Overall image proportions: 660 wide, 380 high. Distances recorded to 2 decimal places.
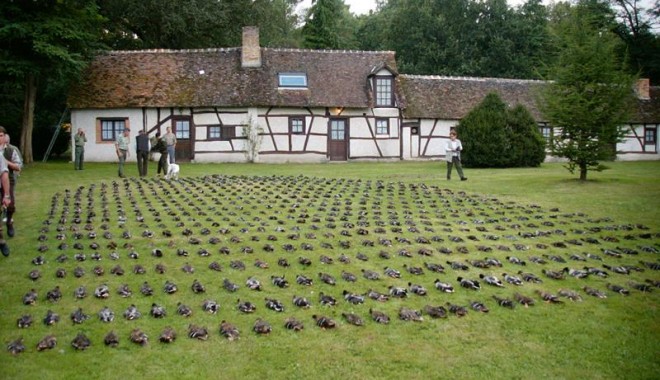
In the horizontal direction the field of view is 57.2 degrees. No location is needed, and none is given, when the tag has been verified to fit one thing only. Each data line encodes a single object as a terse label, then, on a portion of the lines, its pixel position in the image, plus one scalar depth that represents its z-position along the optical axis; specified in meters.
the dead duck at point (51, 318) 7.27
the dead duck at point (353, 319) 7.35
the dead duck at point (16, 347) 6.48
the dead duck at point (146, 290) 8.34
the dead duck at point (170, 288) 8.44
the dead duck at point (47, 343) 6.57
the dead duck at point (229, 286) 8.55
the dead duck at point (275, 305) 7.81
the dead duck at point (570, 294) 8.28
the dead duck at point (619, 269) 9.60
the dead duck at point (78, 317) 7.34
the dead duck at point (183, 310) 7.62
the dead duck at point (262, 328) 7.07
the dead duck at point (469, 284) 8.70
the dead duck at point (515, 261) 10.04
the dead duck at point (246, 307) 7.71
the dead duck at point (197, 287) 8.48
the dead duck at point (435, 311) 7.59
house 32.62
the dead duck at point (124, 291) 8.28
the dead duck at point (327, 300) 7.99
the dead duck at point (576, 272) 9.32
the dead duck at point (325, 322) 7.24
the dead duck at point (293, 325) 7.18
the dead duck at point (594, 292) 8.38
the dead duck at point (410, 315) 7.48
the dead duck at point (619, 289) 8.51
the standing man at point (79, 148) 26.78
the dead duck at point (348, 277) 9.02
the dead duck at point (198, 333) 6.91
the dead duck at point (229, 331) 6.93
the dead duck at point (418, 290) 8.41
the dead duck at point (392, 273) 9.27
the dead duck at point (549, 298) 8.19
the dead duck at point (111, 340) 6.72
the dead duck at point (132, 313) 7.46
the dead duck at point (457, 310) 7.66
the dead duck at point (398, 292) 8.34
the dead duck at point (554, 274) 9.21
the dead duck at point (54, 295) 8.12
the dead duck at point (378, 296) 8.19
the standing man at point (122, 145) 22.97
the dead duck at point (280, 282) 8.73
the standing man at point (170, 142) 22.38
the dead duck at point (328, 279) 8.84
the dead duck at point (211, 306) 7.75
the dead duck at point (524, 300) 8.06
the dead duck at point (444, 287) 8.54
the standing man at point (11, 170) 11.96
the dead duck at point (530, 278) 9.08
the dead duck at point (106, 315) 7.40
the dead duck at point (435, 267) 9.55
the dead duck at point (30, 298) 7.99
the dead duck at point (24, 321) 7.20
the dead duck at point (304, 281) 8.84
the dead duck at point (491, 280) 8.85
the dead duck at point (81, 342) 6.60
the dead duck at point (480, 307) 7.79
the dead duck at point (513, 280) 8.93
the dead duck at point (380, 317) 7.40
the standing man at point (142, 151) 22.56
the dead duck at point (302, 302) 7.93
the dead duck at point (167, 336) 6.81
